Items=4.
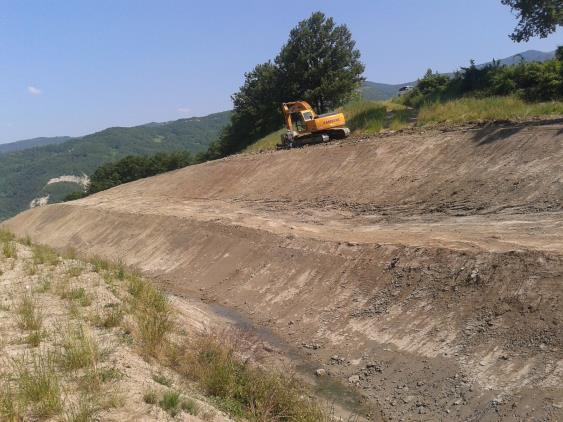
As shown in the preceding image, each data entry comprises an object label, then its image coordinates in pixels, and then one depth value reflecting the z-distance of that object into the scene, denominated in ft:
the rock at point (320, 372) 28.99
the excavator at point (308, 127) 77.87
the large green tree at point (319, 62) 132.77
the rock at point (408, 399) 24.86
